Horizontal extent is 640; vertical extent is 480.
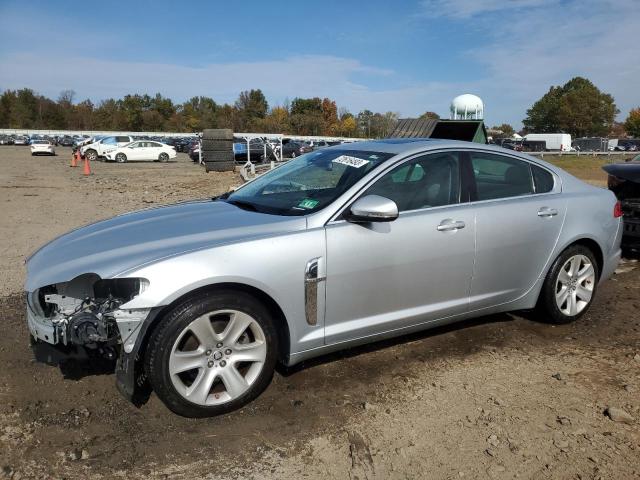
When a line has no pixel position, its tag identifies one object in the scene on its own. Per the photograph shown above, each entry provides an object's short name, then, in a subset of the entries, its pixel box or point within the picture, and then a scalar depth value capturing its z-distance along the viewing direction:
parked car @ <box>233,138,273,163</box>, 33.16
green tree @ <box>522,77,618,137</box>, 106.12
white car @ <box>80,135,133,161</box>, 35.42
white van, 70.69
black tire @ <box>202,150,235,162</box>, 24.00
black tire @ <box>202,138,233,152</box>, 24.02
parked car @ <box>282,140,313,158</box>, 38.83
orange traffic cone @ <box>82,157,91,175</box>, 23.14
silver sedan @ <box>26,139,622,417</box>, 2.93
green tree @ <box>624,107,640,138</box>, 114.47
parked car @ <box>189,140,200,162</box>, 35.28
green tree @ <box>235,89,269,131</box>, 117.38
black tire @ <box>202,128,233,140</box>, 24.17
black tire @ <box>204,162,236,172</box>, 24.12
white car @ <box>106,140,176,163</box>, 34.84
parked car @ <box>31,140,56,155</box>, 42.66
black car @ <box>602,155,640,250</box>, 6.83
